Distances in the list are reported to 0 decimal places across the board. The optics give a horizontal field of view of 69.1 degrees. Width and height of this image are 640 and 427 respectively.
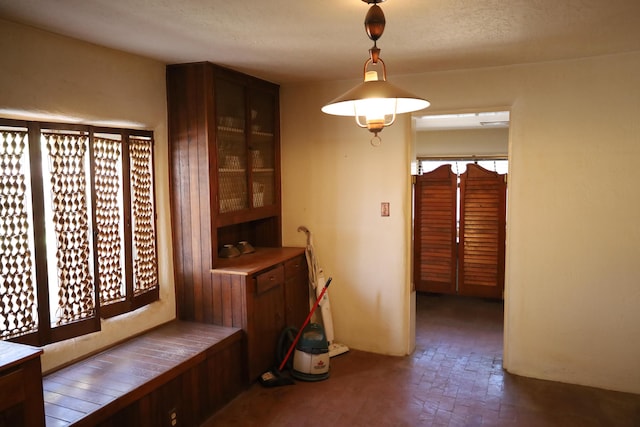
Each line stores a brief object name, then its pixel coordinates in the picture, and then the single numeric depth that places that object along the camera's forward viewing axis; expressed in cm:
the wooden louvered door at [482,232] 529
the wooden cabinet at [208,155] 328
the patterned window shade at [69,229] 260
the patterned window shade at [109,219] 288
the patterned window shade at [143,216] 313
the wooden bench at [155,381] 224
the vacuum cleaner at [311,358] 347
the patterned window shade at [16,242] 234
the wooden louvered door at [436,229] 548
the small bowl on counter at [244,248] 384
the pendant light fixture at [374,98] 167
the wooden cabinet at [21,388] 173
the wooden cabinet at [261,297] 326
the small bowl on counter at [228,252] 366
